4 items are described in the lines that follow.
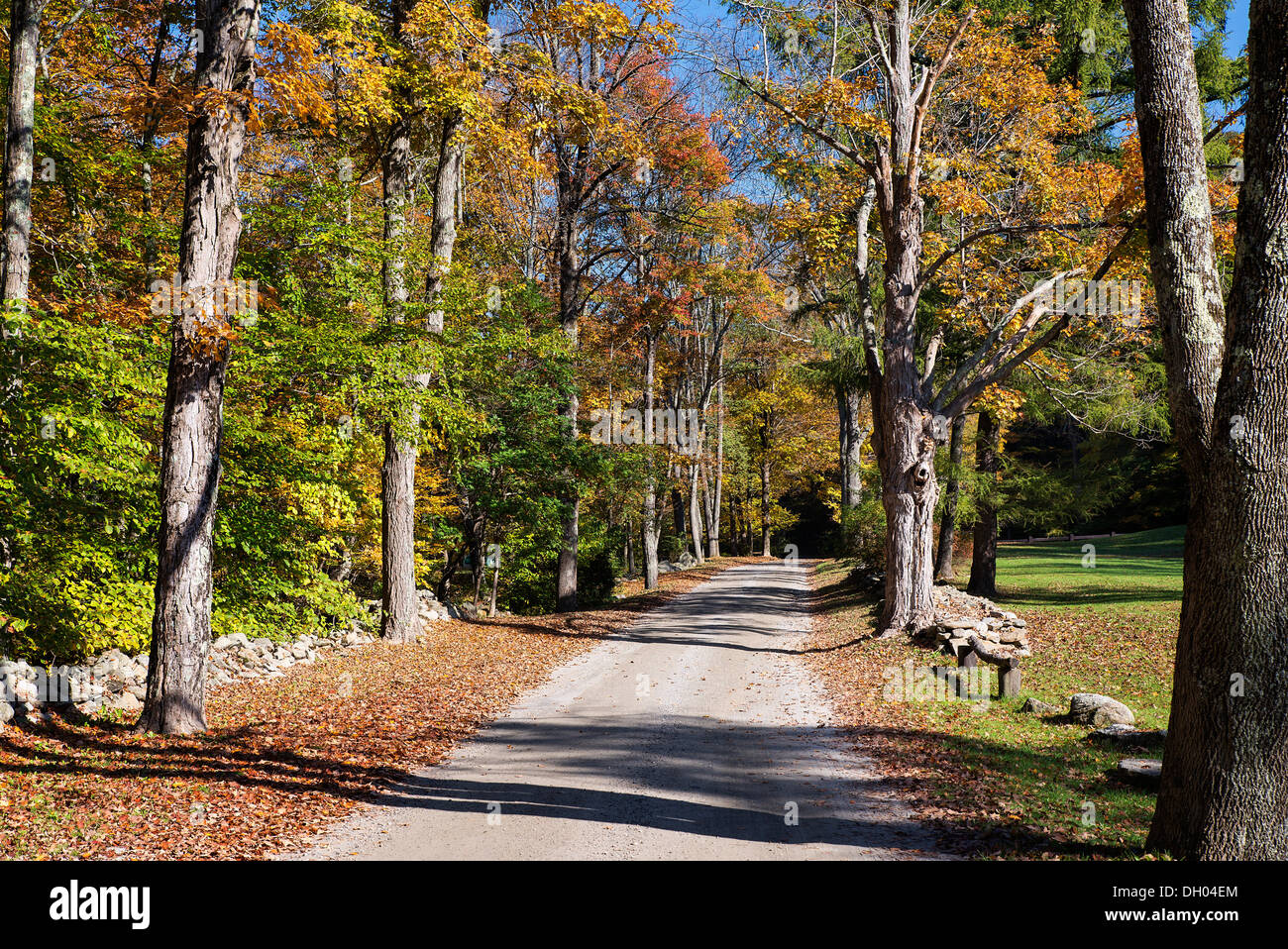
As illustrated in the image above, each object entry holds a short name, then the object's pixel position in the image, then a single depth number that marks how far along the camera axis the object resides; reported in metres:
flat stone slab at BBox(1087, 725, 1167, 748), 8.12
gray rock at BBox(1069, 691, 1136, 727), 8.88
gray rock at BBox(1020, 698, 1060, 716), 9.55
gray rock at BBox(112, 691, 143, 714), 8.82
